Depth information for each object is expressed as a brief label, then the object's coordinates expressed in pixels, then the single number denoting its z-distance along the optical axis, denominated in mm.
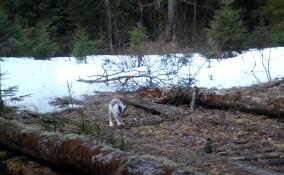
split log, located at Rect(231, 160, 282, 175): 5829
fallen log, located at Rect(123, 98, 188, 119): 9716
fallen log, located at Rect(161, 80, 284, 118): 9312
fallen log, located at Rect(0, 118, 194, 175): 4875
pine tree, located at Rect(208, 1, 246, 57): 17203
